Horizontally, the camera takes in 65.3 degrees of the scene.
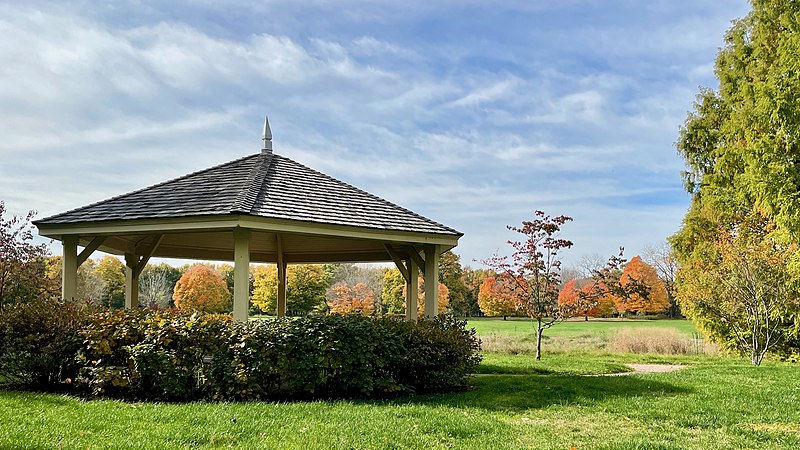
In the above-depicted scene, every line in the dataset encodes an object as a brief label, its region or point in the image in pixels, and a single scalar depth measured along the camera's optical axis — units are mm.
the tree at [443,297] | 32906
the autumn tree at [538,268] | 17922
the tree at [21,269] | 17516
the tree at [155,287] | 41056
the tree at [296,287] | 30406
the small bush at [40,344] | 9141
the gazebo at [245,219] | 9773
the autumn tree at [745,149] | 17047
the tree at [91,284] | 32875
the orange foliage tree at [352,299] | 30725
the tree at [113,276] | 39812
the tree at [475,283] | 42131
